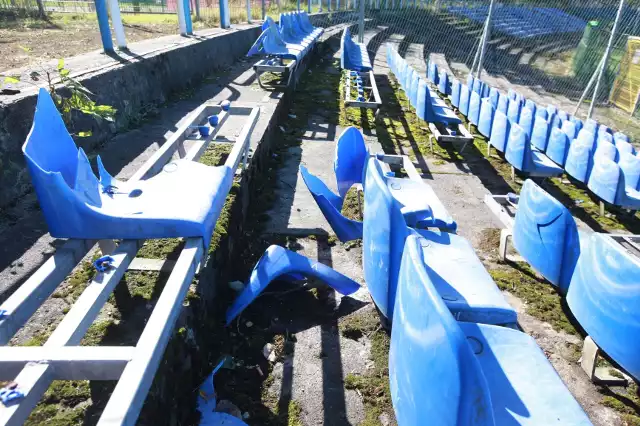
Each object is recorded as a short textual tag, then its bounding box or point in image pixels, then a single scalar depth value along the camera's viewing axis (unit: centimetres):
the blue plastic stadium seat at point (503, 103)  727
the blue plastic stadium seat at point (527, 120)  633
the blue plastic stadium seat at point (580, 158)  511
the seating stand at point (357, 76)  734
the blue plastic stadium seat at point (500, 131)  561
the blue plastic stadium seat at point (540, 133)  597
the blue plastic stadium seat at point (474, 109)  679
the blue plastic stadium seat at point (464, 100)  730
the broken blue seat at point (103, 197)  198
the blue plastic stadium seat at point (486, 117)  625
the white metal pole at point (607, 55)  762
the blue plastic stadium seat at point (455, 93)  785
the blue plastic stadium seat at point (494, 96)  767
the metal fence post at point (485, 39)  963
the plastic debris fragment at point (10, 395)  120
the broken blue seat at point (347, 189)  305
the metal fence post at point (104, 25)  547
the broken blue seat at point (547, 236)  293
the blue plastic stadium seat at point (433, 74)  981
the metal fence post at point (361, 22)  1166
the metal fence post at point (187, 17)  841
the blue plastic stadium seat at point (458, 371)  123
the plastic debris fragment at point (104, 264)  188
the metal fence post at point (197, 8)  1261
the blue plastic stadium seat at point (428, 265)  221
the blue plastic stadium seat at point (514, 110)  678
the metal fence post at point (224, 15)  1086
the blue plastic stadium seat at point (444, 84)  898
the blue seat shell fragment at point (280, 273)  282
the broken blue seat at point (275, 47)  798
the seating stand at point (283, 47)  765
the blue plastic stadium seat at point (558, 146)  554
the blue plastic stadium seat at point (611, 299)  218
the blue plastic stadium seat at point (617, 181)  447
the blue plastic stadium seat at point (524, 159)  514
